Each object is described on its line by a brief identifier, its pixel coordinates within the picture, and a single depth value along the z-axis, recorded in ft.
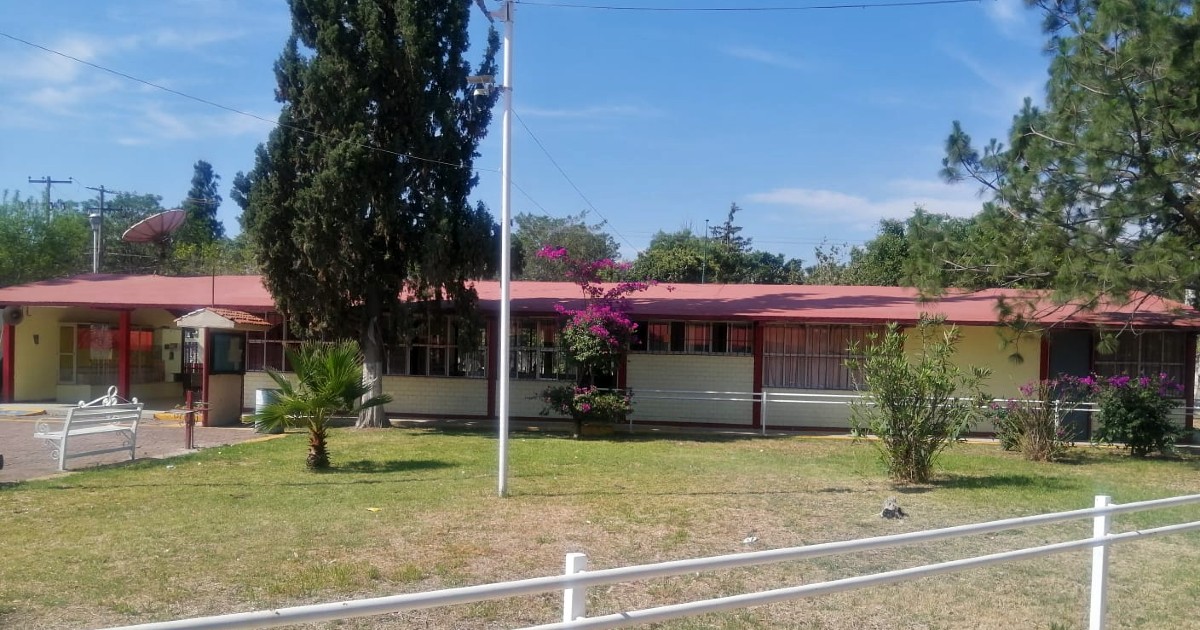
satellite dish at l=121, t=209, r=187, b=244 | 81.15
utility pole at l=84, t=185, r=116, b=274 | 105.23
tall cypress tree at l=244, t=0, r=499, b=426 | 60.49
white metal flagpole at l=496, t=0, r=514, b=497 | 37.42
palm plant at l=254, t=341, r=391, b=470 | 42.98
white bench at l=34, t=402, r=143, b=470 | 43.04
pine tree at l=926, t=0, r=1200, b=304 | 45.93
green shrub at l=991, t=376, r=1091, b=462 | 52.19
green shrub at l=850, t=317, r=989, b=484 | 39.81
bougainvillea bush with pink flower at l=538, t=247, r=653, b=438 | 62.13
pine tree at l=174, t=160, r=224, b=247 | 206.80
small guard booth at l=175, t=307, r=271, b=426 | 65.05
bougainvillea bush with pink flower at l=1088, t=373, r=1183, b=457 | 54.24
